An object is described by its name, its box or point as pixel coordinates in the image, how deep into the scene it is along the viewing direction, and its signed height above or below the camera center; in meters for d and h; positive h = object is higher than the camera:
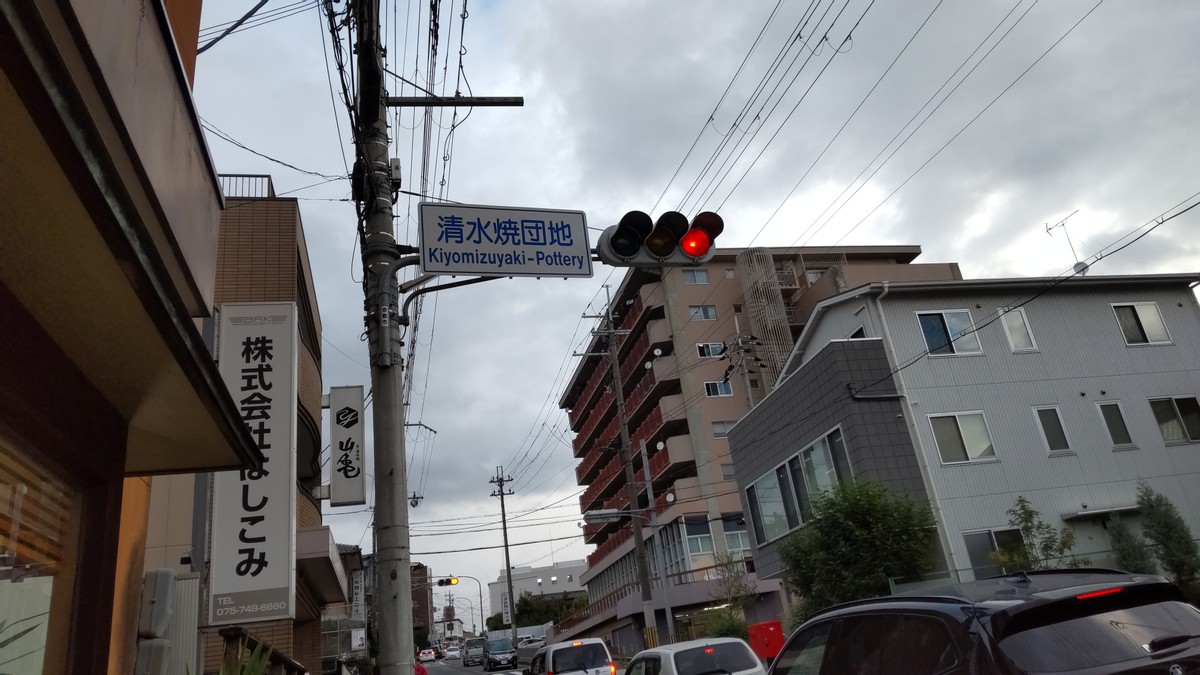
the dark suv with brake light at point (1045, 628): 4.12 -0.22
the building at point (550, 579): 122.94 +10.93
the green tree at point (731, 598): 26.38 +1.05
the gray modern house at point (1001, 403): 20.31 +4.70
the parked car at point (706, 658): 10.70 -0.33
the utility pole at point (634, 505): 27.81 +4.69
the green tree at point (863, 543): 17.22 +1.33
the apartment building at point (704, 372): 40.84 +13.12
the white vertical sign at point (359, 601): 48.94 +4.78
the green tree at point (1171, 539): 18.17 +0.58
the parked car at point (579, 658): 17.48 -0.17
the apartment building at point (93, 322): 2.82 +1.80
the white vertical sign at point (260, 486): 9.47 +2.40
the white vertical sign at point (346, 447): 14.70 +4.10
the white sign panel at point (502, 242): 7.24 +3.55
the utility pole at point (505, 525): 51.84 +8.55
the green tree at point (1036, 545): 18.23 +0.82
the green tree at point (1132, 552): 18.00 +0.39
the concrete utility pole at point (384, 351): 6.57 +2.76
